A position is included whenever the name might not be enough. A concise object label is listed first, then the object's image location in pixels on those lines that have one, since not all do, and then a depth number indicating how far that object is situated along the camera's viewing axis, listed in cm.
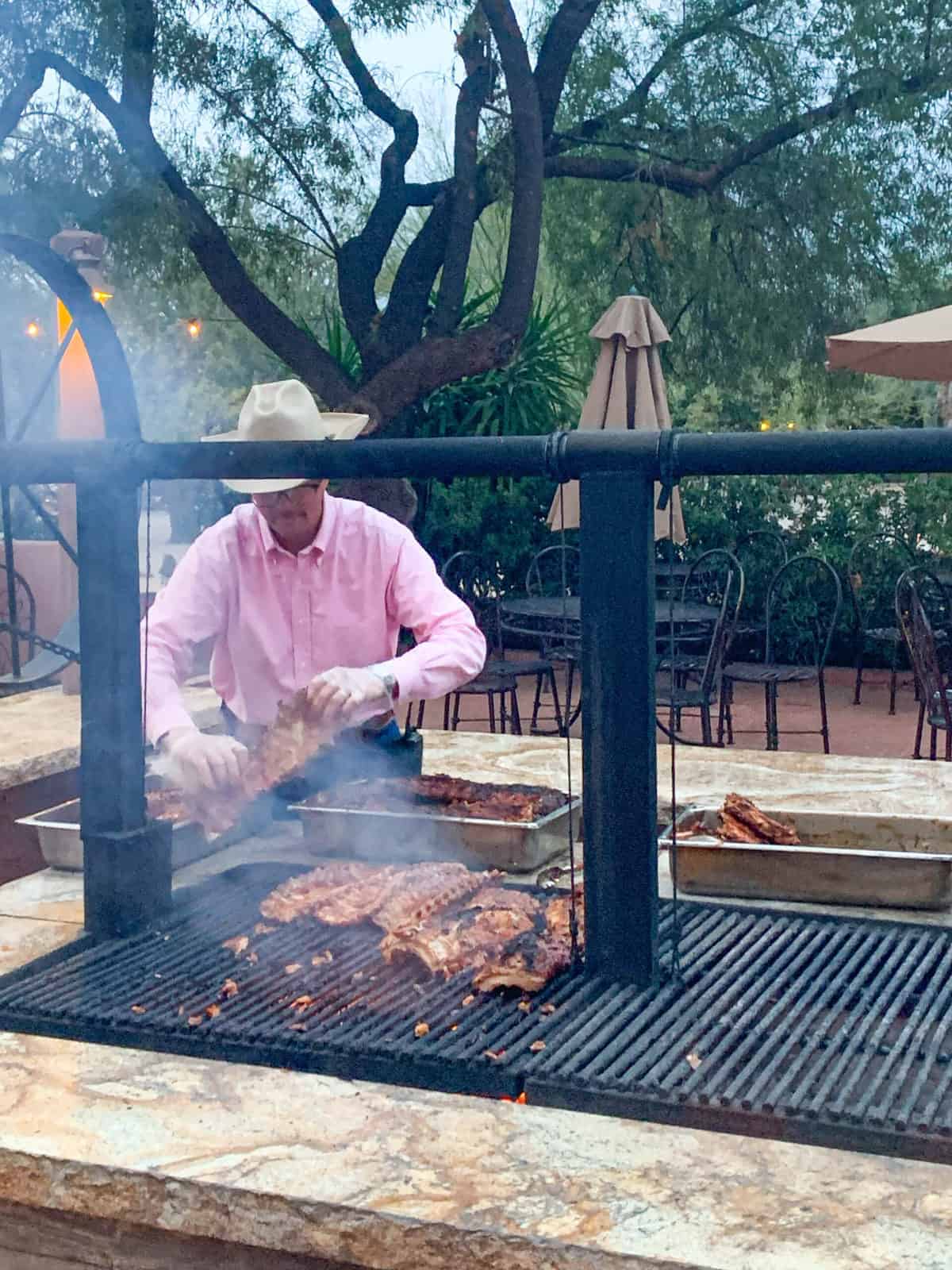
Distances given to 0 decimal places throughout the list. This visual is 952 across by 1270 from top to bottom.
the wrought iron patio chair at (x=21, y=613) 884
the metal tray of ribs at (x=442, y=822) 268
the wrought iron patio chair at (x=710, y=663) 692
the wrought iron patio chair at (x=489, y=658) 821
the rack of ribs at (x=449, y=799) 277
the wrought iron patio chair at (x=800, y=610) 1191
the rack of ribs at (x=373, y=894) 237
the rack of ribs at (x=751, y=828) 255
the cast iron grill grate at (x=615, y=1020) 170
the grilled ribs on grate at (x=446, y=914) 215
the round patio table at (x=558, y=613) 766
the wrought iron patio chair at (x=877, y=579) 1179
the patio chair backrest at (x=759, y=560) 1213
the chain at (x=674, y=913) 209
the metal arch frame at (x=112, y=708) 239
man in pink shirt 382
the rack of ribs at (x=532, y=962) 207
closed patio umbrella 794
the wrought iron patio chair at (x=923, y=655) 659
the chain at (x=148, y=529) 232
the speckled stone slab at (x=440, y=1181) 141
